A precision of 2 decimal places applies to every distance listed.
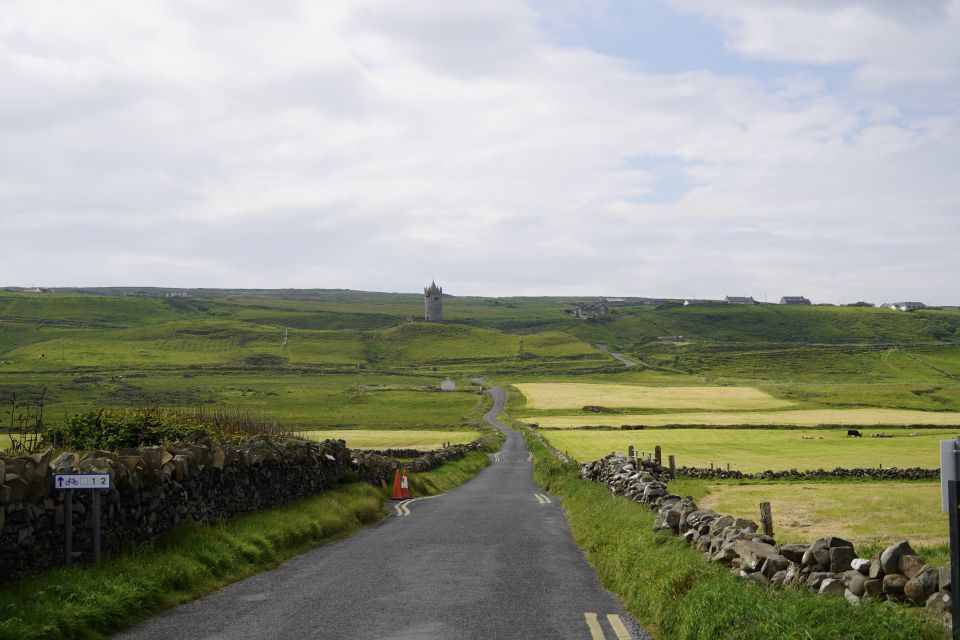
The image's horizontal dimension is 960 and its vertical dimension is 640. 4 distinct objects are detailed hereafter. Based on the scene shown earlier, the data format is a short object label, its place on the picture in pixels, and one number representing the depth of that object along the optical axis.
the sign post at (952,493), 8.60
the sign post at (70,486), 12.29
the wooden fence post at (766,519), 18.95
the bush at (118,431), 21.80
